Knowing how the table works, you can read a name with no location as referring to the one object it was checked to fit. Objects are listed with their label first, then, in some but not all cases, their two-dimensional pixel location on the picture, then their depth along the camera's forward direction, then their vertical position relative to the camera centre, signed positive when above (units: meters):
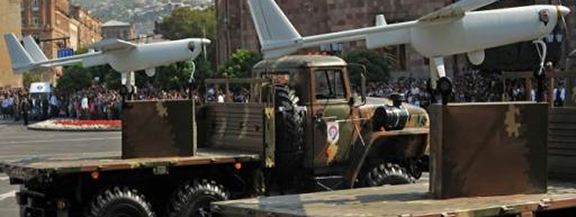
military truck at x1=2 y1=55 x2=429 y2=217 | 14.09 -0.64
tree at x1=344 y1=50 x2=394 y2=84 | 48.97 +1.65
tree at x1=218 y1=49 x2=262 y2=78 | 51.41 +1.81
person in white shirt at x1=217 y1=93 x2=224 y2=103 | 16.78 +0.04
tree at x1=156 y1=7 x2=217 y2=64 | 144.38 +10.53
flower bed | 42.81 -0.90
